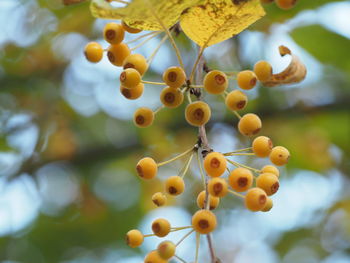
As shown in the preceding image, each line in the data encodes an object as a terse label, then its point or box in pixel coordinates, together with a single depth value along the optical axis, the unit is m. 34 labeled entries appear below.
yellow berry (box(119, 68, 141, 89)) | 0.45
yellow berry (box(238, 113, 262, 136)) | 0.46
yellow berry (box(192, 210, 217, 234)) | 0.42
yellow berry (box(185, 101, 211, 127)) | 0.44
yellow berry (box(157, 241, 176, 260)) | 0.44
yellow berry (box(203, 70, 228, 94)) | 0.45
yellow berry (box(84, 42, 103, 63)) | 0.48
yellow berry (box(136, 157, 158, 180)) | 0.46
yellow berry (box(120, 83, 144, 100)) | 0.46
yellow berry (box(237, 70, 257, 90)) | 0.46
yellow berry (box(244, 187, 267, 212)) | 0.44
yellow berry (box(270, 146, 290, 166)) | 0.47
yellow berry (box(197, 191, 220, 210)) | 0.46
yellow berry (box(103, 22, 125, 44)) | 0.46
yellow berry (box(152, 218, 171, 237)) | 0.45
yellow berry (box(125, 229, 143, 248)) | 0.46
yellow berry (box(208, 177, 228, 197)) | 0.43
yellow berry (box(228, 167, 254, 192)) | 0.44
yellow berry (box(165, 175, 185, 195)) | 0.46
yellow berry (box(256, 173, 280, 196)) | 0.45
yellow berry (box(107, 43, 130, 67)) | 0.47
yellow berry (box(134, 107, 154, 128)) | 0.47
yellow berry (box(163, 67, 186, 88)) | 0.44
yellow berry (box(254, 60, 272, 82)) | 0.46
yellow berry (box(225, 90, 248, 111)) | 0.46
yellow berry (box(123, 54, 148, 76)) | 0.46
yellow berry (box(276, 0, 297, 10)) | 0.43
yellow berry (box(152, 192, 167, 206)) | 0.47
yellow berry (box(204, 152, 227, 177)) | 0.43
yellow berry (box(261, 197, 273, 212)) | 0.45
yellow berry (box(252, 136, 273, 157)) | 0.46
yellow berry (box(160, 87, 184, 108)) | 0.45
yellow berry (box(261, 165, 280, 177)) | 0.46
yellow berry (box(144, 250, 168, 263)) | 0.44
